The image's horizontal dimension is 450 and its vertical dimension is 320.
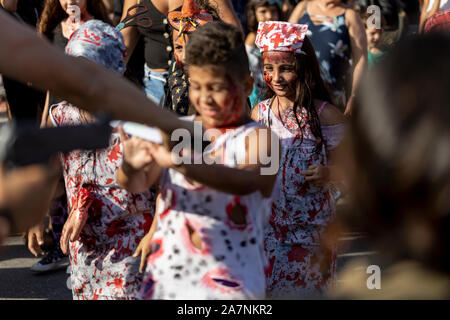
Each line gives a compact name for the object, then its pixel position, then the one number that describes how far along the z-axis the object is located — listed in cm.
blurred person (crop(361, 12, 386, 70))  649
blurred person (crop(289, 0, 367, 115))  482
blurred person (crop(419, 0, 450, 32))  486
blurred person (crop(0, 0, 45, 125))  527
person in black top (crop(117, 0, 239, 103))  404
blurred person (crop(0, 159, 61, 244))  124
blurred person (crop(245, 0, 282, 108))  662
